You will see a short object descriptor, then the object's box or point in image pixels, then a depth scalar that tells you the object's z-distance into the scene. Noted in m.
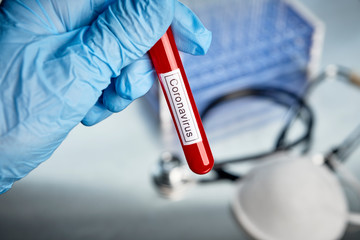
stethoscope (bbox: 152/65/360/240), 0.51
